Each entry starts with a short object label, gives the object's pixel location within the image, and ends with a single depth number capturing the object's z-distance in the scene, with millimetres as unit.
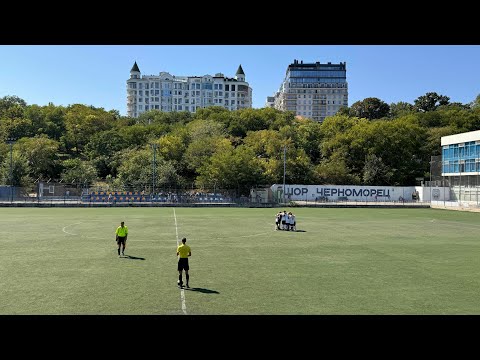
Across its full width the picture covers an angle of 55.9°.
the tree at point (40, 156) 77875
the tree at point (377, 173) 77875
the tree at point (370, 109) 121500
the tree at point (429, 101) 117750
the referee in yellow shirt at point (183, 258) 13754
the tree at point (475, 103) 112812
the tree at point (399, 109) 113325
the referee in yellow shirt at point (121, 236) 19500
